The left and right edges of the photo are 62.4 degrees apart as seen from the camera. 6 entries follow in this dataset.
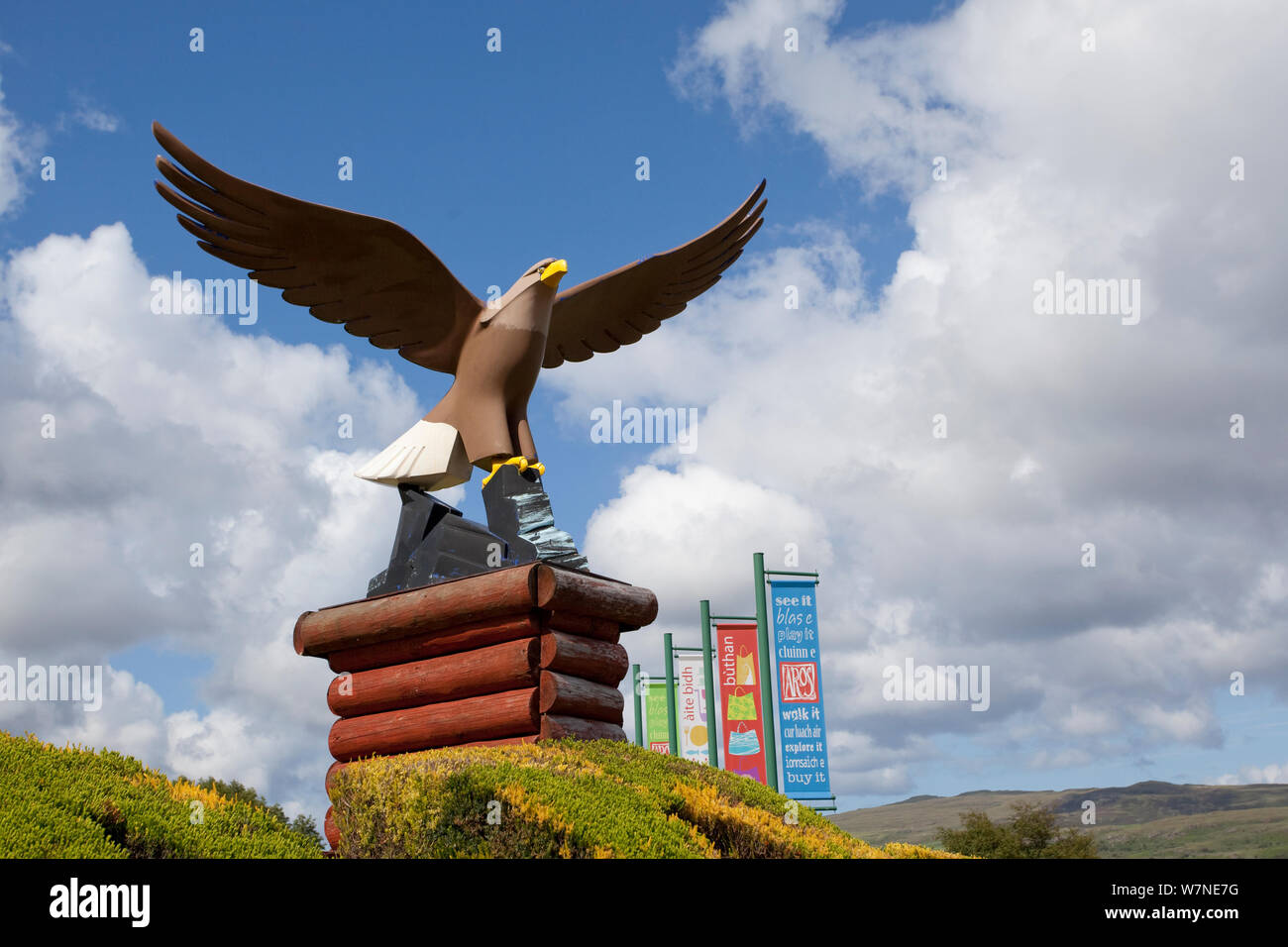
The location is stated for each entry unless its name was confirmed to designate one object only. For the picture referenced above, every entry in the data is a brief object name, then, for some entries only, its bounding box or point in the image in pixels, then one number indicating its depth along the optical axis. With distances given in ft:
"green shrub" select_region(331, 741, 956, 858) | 21.30
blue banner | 53.11
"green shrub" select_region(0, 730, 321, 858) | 18.13
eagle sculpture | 31.35
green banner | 76.23
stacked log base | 29.48
